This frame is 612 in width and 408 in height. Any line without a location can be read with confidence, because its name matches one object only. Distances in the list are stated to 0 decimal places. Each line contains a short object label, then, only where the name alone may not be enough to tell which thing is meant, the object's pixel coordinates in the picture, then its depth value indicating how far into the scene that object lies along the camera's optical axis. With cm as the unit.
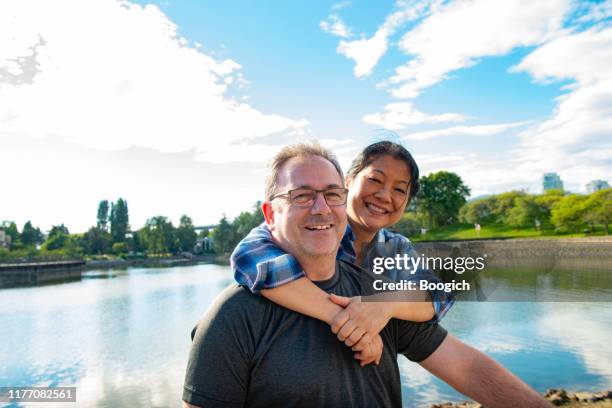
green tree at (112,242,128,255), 8288
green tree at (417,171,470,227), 5425
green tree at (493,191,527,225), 4510
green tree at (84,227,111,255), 8219
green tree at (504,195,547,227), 3997
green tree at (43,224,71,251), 7456
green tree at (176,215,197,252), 8619
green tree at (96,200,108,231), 8978
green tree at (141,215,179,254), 8381
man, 151
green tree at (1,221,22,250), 7488
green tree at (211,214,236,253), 7688
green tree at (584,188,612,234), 3322
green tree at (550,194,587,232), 3494
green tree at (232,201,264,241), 7144
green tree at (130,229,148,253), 8462
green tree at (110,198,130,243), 8550
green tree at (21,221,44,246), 7812
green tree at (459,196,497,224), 4825
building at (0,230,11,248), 7158
